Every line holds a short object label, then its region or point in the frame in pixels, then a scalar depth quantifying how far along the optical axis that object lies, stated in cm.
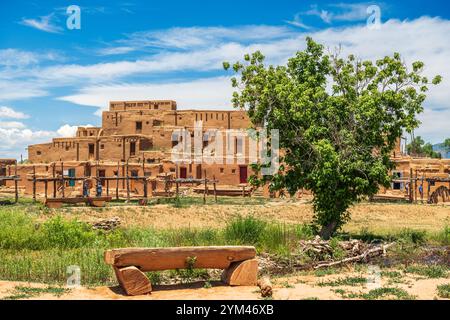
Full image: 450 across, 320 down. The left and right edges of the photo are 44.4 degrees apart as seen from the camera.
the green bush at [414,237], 1572
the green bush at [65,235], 1477
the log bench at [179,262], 869
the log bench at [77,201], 2611
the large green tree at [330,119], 1516
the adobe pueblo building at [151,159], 3725
